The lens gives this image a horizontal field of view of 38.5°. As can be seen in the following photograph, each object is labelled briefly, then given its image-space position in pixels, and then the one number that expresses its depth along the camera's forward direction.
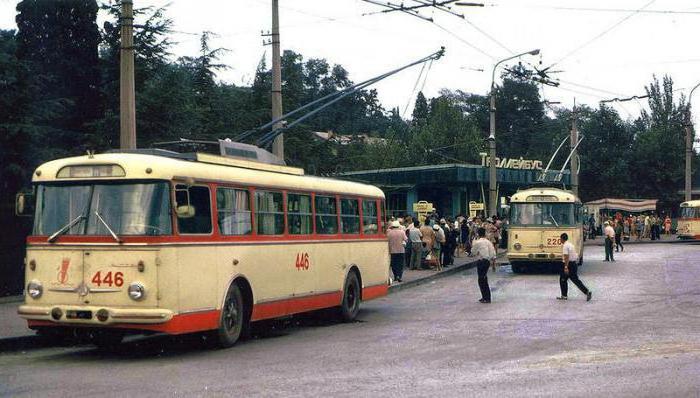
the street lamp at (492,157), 40.91
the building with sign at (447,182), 61.53
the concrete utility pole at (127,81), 16.42
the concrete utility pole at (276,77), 23.00
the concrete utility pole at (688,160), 63.94
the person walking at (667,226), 73.50
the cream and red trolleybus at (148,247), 12.70
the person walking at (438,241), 33.17
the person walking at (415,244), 31.66
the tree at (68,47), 32.06
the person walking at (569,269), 22.67
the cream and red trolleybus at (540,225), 32.38
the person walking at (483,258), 22.16
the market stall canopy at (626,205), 68.75
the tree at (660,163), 79.12
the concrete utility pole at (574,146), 46.69
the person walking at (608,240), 38.31
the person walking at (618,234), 48.45
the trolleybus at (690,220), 61.12
